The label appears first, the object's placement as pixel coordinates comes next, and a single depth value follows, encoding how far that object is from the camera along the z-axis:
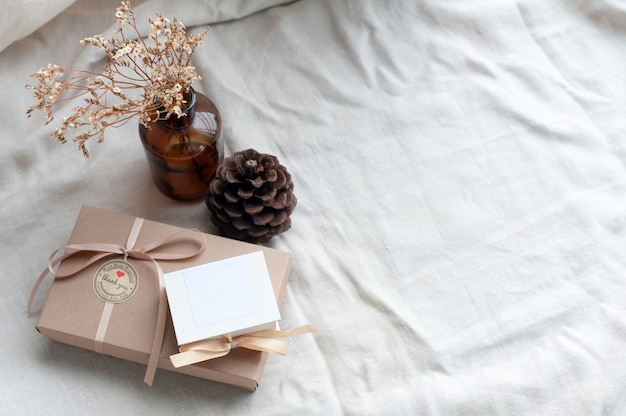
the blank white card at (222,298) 0.81
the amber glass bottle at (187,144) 0.85
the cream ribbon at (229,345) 0.80
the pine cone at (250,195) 0.87
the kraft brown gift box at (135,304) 0.83
